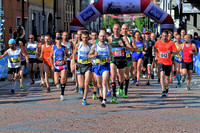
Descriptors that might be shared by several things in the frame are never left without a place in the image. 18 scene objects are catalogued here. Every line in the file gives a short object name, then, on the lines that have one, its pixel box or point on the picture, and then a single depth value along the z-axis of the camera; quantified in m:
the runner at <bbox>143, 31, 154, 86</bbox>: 18.33
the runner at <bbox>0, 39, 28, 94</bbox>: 14.73
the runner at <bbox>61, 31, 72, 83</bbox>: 15.20
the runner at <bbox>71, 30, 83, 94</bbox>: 13.40
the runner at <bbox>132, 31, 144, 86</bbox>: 16.75
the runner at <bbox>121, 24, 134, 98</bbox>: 12.38
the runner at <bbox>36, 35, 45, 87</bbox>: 16.59
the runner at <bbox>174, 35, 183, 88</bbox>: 16.52
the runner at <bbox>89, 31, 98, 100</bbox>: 12.44
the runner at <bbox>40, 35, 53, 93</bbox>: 15.37
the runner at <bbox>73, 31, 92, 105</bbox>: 11.65
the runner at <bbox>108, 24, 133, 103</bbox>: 11.73
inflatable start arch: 26.84
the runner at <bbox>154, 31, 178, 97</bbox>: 13.27
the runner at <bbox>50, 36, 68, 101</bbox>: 13.11
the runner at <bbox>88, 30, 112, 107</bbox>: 11.03
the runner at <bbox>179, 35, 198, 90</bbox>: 15.23
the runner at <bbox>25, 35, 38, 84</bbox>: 18.22
